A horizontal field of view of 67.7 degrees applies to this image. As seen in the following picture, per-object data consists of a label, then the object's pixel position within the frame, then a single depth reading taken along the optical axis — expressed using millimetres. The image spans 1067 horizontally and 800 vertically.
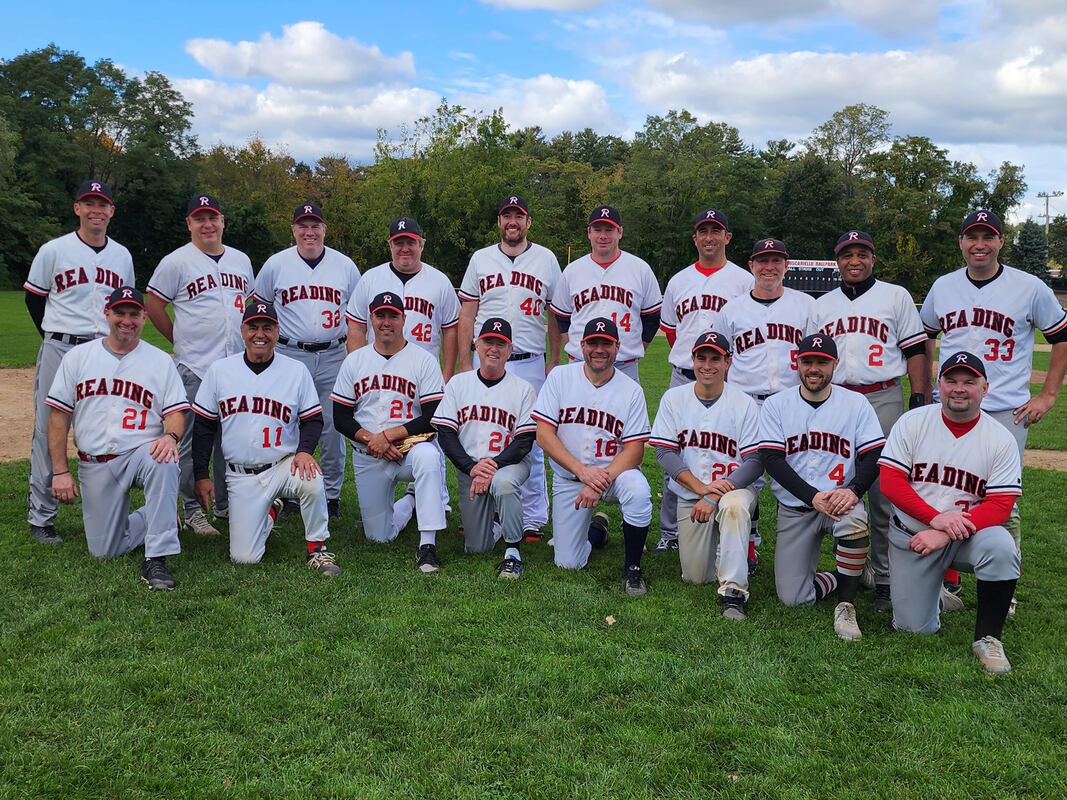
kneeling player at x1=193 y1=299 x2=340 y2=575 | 5094
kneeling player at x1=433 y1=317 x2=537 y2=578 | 5355
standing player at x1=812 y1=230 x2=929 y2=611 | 5008
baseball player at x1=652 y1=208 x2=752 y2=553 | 5668
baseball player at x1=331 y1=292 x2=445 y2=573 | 5527
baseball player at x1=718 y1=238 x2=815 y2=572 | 5207
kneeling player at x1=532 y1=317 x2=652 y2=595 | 5129
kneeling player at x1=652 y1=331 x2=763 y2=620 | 4762
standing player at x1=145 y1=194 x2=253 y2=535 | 5750
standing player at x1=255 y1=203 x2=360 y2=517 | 6121
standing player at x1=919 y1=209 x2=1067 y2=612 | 4797
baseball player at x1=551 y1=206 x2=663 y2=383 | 5902
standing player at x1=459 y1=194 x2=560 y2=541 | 6082
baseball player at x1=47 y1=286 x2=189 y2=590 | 4957
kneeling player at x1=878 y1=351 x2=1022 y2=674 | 3916
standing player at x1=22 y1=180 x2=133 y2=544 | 5410
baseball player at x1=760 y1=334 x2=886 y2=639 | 4504
